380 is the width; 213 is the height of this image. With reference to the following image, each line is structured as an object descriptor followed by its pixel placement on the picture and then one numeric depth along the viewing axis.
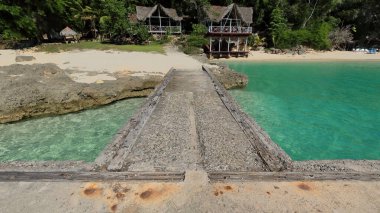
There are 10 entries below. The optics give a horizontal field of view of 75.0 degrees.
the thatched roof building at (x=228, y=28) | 32.16
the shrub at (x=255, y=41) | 37.17
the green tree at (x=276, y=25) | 36.62
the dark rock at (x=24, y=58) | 20.50
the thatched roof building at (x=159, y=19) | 36.95
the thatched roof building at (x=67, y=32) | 33.50
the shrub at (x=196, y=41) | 29.98
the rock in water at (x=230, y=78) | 16.50
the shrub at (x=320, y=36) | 37.41
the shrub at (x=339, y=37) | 39.28
